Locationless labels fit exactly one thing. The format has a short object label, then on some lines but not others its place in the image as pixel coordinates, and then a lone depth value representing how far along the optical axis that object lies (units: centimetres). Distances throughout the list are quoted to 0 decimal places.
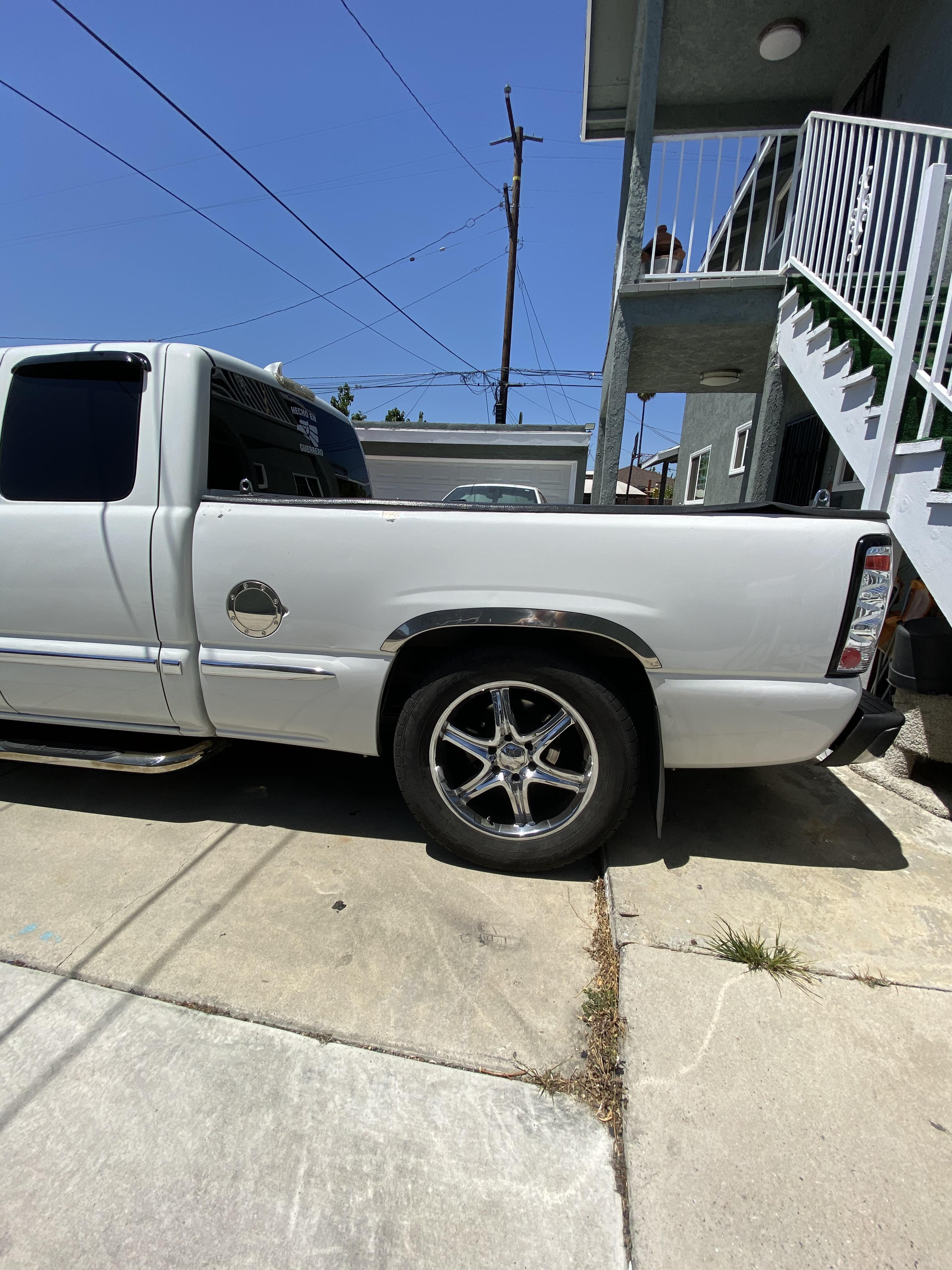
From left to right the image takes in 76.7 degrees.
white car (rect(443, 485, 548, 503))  1024
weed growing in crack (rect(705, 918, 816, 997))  179
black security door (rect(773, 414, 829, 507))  614
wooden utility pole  1766
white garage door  1417
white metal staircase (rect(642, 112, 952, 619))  281
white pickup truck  195
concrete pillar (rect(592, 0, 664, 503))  542
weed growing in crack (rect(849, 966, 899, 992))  176
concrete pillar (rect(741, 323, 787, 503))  547
